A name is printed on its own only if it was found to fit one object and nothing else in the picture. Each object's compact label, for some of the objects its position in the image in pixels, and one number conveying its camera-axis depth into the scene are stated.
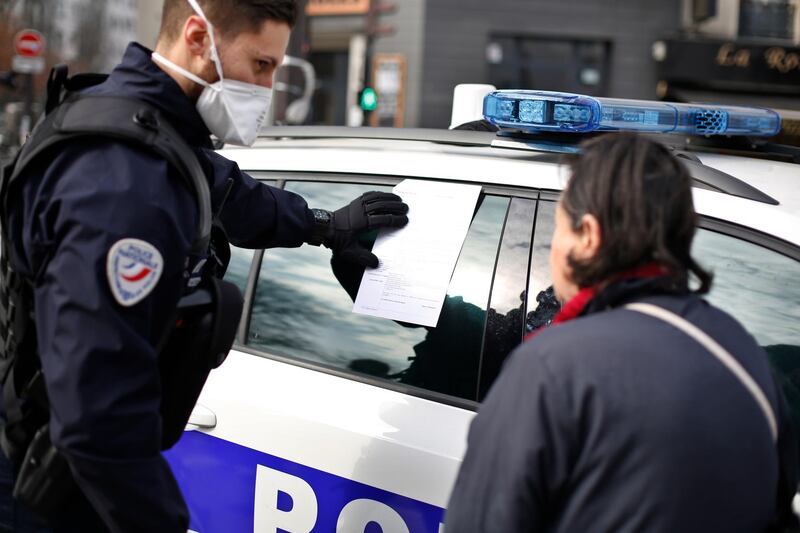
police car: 1.94
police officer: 1.52
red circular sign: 14.38
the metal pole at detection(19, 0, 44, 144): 13.11
